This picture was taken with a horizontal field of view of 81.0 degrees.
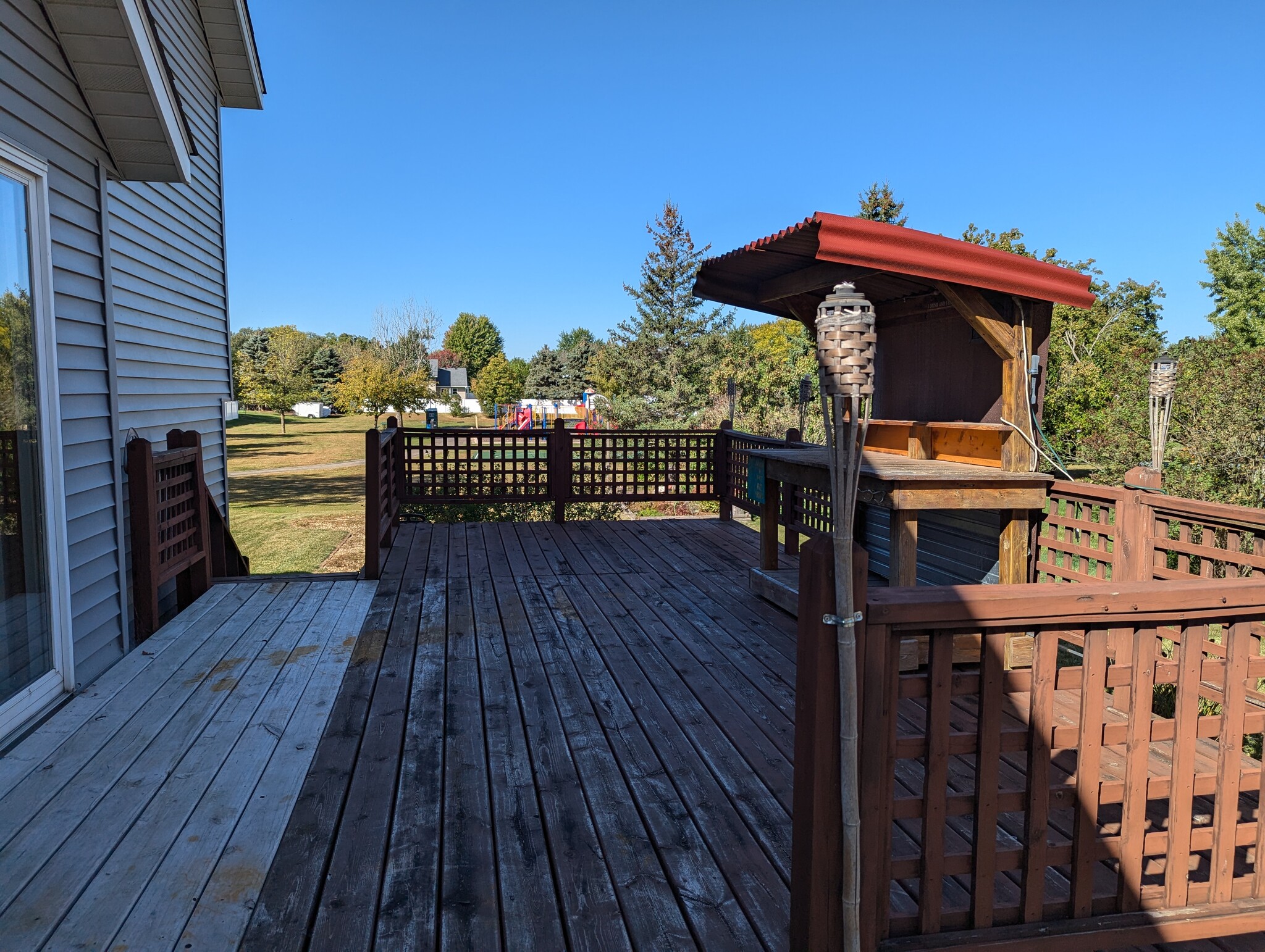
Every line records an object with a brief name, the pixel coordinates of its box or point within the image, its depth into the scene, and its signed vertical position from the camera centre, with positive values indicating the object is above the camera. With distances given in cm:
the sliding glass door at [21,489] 257 -27
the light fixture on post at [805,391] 668 +26
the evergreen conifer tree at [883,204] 2378 +691
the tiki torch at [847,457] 123 -7
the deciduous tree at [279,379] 3158 +158
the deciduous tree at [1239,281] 2303 +455
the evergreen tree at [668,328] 2781 +344
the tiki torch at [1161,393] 336 +13
